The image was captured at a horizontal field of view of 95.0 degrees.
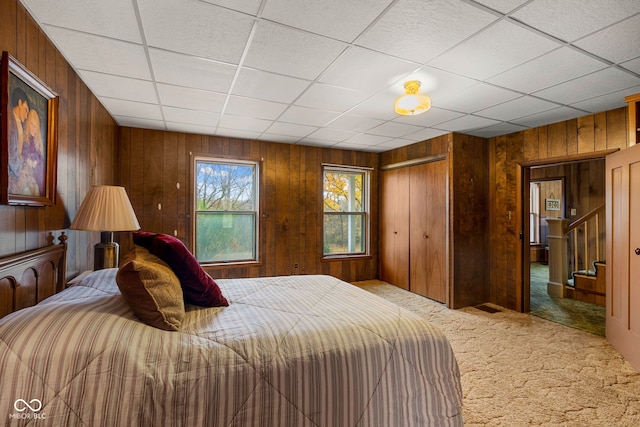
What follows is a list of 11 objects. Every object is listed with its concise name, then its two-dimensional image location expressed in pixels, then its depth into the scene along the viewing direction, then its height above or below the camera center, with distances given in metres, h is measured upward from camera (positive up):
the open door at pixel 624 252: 2.39 -0.31
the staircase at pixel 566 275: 4.17 -0.88
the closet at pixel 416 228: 4.08 -0.19
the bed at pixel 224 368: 0.98 -0.59
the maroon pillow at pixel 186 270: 1.53 -0.29
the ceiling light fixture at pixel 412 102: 2.38 +0.93
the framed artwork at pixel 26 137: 1.44 +0.43
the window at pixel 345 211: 5.05 +0.08
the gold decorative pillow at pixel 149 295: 1.26 -0.35
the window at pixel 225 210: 4.22 +0.07
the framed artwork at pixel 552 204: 7.50 +0.31
